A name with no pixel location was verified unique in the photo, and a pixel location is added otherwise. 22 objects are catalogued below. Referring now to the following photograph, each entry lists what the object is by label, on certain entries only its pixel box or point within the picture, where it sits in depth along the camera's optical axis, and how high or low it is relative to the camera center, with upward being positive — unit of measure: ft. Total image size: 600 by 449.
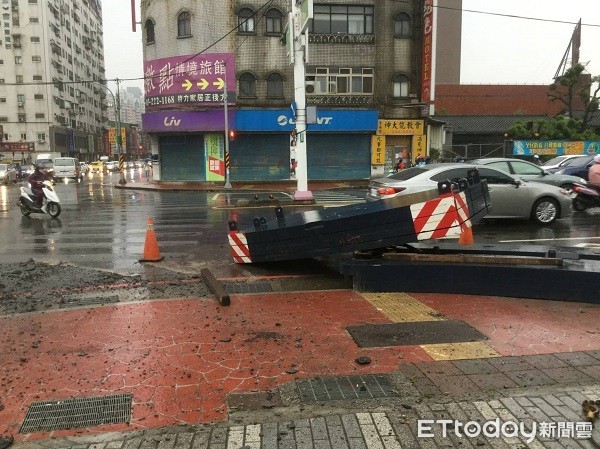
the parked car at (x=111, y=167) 213.28 -0.51
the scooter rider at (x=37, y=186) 49.34 -1.91
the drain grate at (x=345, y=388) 12.22 -5.58
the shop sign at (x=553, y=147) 100.42 +3.05
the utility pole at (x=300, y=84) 57.72 +9.52
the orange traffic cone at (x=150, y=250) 29.17 -4.90
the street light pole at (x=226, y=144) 90.84 +3.82
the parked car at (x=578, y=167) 64.75 -0.64
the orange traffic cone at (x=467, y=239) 30.06 -4.53
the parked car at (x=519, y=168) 44.39 -0.49
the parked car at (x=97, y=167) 194.80 -0.43
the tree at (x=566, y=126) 112.68 +8.31
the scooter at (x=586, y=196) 44.47 -3.03
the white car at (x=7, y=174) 118.42 -1.89
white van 126.00 -0.68
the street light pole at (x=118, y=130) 131.23 +9.29
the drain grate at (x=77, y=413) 11.27 -5.71
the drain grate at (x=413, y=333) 15.62 -5.46
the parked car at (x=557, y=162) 72.17 +0.03
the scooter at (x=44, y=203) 49.19 -3.57
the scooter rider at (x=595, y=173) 43.13 -1.01
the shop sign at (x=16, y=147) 247.70 +9.68
